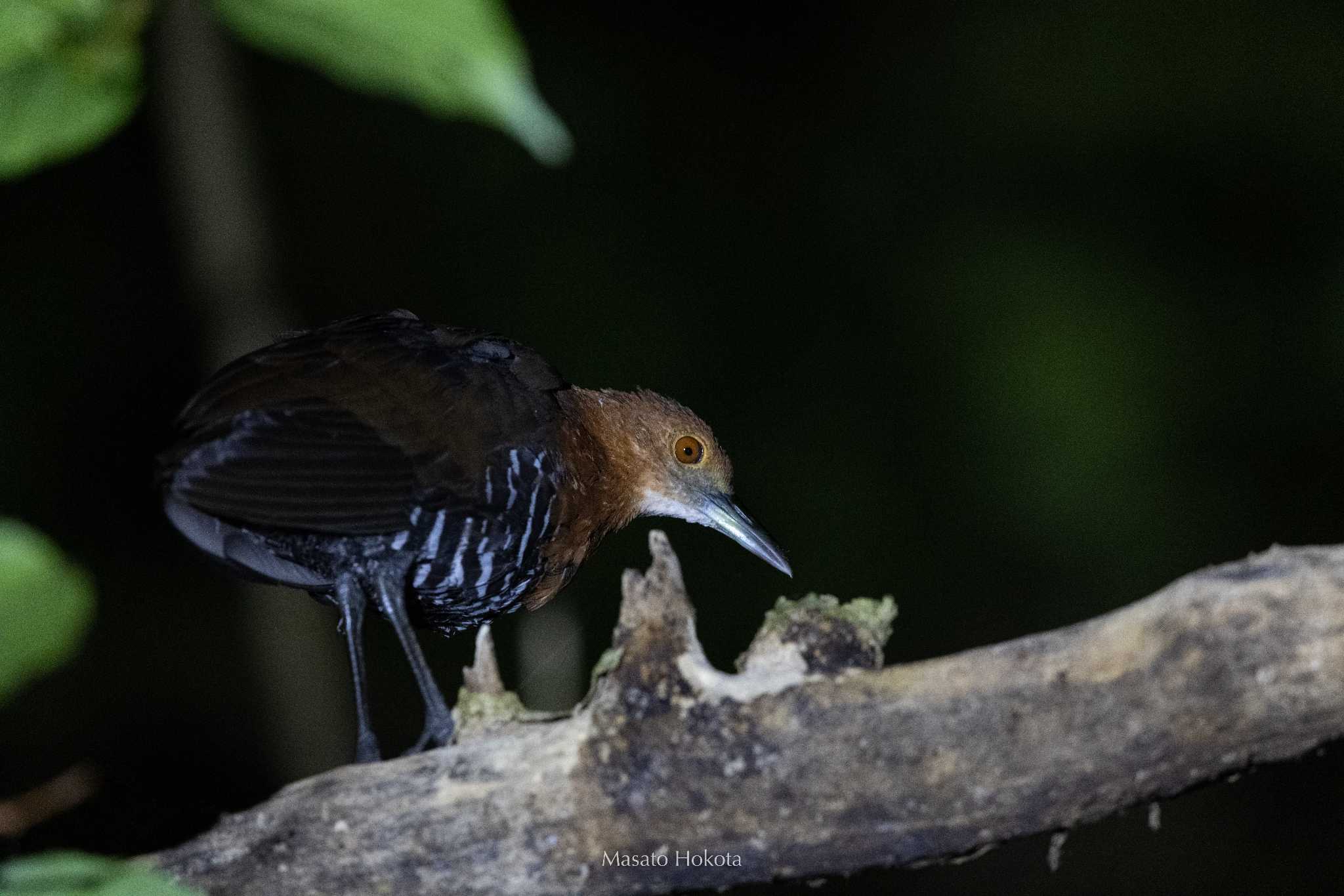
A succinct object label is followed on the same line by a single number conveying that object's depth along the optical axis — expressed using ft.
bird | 18.63
